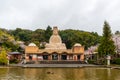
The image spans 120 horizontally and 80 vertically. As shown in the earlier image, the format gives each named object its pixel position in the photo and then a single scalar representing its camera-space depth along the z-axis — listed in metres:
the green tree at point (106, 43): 22.15
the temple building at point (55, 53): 28.59
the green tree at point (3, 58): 21.98
